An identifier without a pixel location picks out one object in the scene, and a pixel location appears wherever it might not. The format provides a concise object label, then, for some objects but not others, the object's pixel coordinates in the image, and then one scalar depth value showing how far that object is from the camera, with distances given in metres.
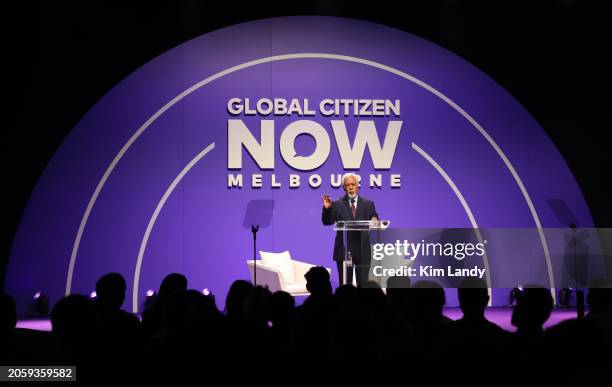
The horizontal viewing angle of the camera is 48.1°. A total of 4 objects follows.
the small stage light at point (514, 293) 8.51
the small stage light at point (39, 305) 8.45
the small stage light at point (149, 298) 8.13
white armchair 7.85
